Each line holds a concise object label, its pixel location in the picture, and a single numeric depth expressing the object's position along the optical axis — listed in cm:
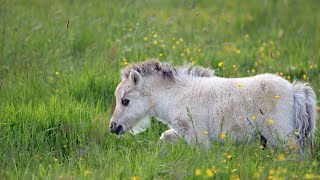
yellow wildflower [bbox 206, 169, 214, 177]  1326
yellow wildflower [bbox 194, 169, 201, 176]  1334
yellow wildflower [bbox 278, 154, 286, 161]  1392
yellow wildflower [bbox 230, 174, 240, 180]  1388
